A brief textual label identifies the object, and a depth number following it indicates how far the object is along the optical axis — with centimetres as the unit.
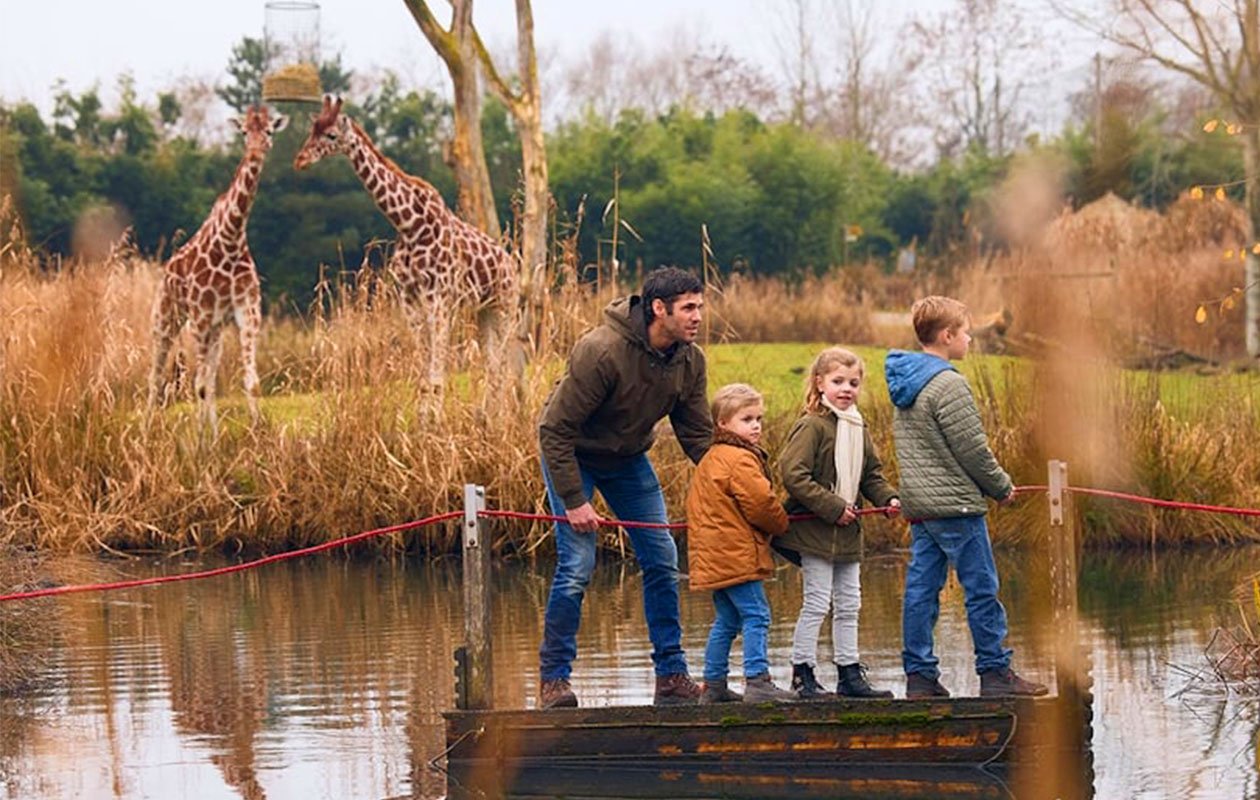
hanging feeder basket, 2686
